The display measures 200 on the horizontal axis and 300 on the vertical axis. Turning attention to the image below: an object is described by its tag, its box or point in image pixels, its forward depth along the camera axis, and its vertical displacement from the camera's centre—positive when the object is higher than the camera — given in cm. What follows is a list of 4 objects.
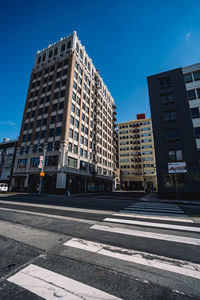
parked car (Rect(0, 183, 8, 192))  2755 -76
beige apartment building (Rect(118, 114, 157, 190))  5741 +1331
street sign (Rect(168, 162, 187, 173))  2141 +274
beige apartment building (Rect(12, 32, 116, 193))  2858 +1429
